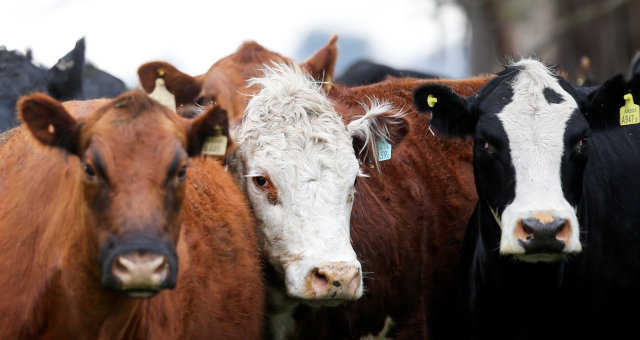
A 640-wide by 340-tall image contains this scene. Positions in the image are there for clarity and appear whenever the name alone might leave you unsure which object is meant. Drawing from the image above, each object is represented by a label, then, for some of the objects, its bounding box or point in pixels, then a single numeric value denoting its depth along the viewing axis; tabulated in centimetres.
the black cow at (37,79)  1495
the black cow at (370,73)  1925
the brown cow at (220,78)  1237
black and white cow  1037
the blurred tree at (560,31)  3041
